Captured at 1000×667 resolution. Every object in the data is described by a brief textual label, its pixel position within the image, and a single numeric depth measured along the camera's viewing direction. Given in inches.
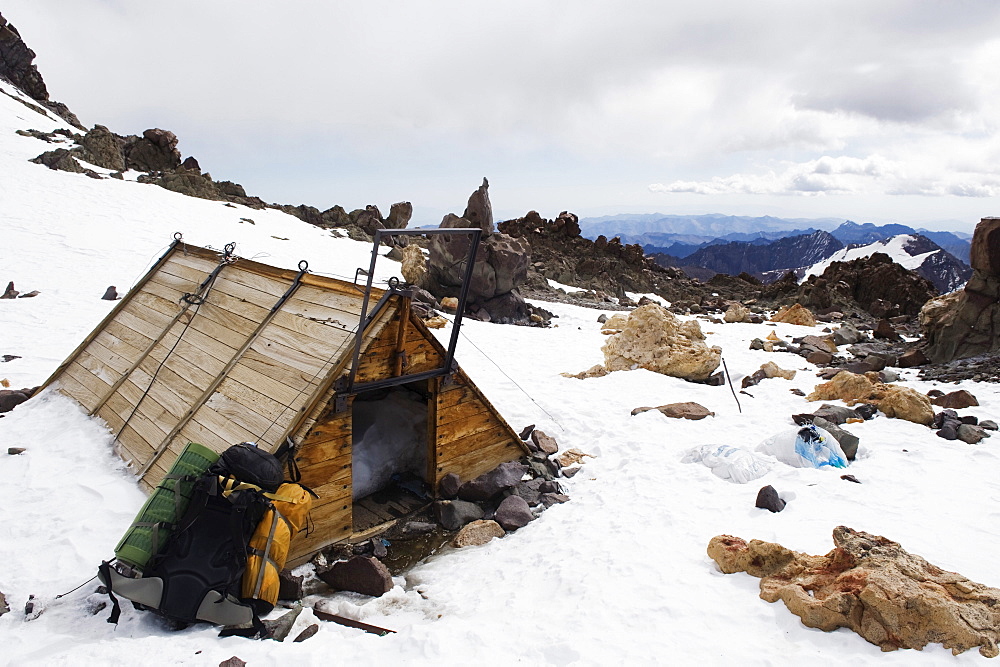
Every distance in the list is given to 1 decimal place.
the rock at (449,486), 255.4
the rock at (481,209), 869.2
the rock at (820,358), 577.0
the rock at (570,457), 302.4
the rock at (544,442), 308.7
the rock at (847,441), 277.7
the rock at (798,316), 925.2
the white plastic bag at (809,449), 264.7
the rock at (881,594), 133.8
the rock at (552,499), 259.2
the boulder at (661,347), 481.4
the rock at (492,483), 262.1
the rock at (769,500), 223.5
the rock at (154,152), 1601.9
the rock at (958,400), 369.7
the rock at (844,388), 380.2
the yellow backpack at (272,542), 159.2
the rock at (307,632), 155.4
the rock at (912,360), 584.4
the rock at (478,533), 231.0
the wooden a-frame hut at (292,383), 207.3
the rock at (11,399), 293.2
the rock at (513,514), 241.9
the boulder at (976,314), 565.6
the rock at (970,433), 299.1
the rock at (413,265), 843.4
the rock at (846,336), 761.0
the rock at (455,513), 243.8
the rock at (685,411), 359.9
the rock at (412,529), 236.2
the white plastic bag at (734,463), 257.8
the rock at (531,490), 261.3
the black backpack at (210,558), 149.9
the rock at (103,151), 1346.0
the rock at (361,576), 192.1
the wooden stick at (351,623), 163.3
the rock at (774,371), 493.0
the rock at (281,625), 155.8
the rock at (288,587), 183.5
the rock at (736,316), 967.0
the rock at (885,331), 804.6
